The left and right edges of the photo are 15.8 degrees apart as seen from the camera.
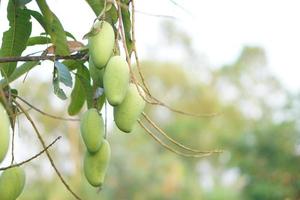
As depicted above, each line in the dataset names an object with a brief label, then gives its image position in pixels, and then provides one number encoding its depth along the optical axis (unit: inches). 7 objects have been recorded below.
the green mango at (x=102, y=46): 73.7
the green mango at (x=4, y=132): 66.6
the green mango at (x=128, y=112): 74.1
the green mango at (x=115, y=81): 73.0
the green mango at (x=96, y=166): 76.8
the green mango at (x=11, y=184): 75.8
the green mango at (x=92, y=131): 76.4
